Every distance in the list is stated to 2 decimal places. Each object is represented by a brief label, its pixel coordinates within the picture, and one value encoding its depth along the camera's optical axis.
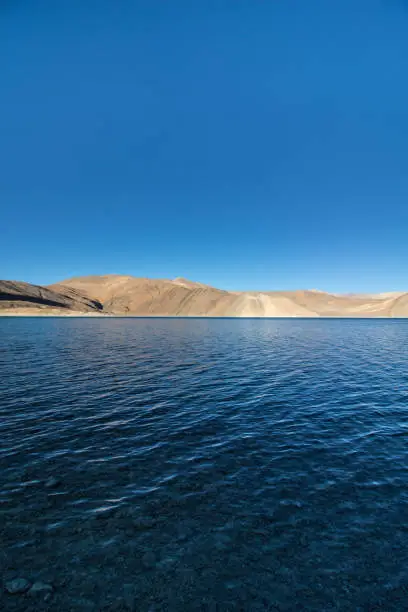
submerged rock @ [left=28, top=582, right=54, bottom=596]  6.12
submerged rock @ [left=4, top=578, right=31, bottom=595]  6.16
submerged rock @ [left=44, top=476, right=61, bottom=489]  9.87
